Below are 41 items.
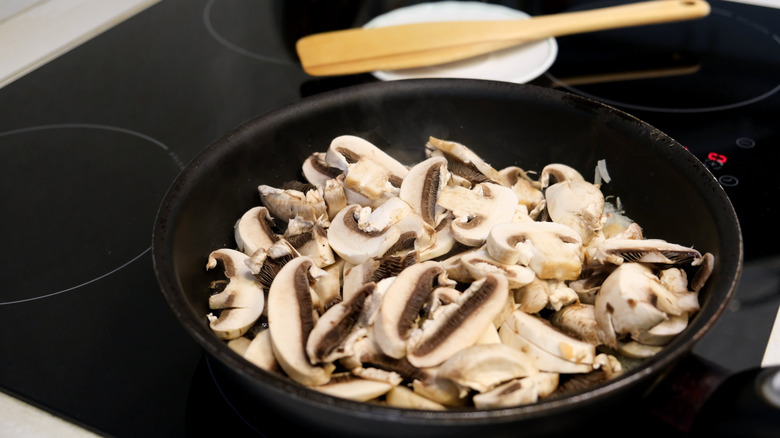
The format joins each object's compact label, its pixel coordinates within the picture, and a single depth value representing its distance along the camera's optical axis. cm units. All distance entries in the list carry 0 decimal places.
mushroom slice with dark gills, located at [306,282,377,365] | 72
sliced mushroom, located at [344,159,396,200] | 80
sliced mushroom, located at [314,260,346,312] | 76
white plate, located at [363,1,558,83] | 96
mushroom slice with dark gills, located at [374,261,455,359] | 72
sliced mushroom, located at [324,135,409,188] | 82
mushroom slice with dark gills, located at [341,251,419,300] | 76
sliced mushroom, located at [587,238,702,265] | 76
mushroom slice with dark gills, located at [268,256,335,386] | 72
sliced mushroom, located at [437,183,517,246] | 78
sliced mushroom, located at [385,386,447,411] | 71
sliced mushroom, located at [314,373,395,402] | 71
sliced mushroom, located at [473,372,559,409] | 70
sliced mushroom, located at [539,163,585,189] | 83
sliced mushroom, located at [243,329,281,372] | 73
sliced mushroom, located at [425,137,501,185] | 83
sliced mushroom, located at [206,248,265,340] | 75
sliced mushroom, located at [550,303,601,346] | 74
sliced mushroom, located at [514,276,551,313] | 75
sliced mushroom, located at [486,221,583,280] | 75
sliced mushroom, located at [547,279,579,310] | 75
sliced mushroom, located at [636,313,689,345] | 73
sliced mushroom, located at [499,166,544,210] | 82
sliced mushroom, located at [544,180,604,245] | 79
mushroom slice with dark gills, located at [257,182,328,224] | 80
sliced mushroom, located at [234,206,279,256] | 79
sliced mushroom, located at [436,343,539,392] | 70
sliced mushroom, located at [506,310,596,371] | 72
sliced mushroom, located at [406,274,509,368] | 72
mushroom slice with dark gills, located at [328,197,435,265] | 77
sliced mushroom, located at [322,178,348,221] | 81
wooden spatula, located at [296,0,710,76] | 94
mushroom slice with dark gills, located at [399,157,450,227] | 80
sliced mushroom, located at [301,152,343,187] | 83
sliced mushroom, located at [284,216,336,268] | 78
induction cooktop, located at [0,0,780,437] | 77
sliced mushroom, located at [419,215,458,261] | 78
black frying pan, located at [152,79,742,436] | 68
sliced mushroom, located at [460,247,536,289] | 75
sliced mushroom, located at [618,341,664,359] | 73
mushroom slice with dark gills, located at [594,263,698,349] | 73
